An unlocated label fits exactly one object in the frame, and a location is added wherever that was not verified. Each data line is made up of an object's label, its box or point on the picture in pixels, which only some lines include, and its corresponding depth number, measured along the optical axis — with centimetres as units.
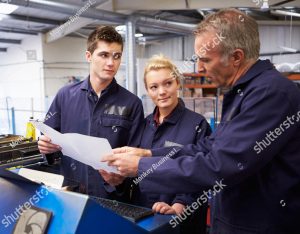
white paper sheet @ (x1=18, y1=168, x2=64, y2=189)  103
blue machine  72
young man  153
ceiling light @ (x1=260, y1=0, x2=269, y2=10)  375
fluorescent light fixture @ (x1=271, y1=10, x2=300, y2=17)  611
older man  84
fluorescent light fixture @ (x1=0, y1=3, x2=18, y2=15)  430
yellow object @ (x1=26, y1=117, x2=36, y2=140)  306
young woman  134
